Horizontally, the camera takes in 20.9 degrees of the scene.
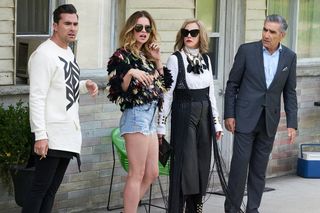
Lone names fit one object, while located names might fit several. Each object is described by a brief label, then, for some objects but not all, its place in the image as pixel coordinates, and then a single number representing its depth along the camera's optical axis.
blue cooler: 10.70
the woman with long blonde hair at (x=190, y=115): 7.48
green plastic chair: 8.03
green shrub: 7.18
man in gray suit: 7.90
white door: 9.91
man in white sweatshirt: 6.23
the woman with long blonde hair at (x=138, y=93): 6.95
